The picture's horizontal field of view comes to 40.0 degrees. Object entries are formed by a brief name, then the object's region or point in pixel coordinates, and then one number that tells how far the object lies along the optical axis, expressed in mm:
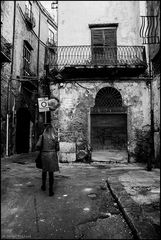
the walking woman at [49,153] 4504
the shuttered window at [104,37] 10906
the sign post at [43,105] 7734
